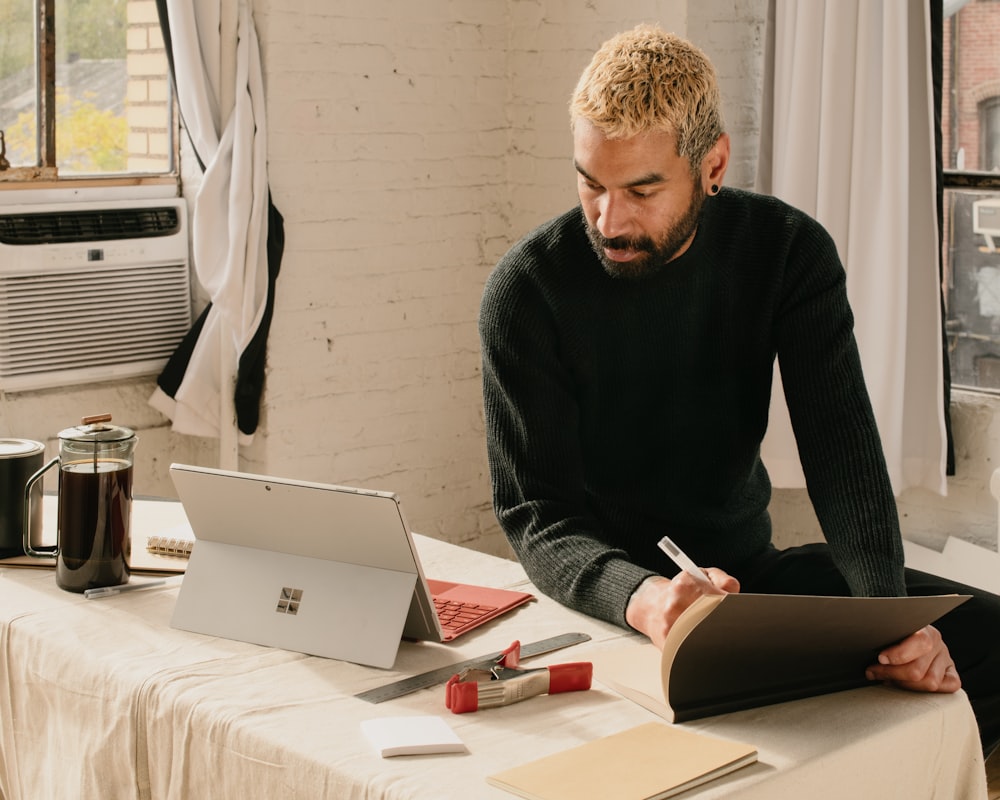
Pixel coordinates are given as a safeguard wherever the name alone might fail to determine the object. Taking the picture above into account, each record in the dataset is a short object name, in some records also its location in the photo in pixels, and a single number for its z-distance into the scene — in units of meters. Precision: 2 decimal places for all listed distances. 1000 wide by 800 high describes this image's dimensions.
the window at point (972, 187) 3.98
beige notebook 2.10
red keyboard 2.51
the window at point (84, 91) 3.98
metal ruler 2.32
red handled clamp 2.28
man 2.66
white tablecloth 2.18
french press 2.56
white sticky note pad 2.17
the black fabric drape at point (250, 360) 4.08
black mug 2.70
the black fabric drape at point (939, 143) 3.88
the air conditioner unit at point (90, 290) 3.92
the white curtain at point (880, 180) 3.94
